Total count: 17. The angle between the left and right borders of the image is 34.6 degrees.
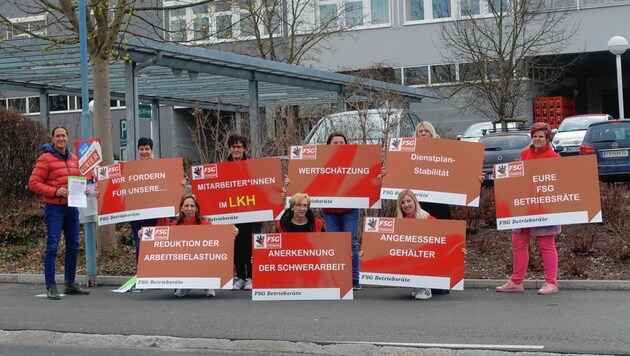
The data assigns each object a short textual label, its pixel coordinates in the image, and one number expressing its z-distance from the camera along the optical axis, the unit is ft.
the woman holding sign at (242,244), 40.22
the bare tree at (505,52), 116.37
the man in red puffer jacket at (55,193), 38.24
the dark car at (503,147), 71.20
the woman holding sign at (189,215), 38.65
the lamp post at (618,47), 100.94
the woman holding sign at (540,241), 36.76
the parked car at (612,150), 68.23
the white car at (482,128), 100.07
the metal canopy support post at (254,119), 52.41
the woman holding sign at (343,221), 39.45
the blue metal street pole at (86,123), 42.78
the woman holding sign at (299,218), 37.01
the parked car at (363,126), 47.65
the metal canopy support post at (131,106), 59.47
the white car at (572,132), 85.97
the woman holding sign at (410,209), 36.86
